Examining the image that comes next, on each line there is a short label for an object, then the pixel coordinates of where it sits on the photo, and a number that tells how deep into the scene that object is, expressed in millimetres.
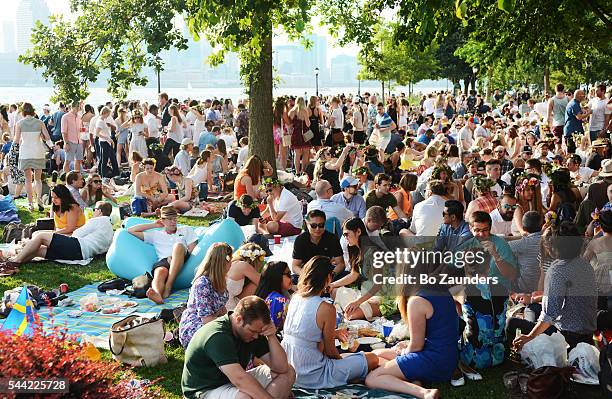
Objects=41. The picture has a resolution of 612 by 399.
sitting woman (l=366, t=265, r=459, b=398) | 5672
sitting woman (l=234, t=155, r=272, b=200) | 11516
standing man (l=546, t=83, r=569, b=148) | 17656
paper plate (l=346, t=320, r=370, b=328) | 7109
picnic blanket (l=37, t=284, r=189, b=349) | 7259
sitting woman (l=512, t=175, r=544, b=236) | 9047
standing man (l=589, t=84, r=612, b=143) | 16484
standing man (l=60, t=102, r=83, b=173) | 16828
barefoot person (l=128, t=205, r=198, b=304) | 8359
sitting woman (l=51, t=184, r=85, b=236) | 10234
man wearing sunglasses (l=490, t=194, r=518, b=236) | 8922
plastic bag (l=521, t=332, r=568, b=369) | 5977
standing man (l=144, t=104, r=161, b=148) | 18641
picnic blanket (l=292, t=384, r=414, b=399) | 5711
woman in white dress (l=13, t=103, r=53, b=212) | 13008
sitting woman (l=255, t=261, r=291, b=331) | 6441
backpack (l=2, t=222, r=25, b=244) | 10867
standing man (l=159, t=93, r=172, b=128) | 20312
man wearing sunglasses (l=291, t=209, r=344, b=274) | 8070
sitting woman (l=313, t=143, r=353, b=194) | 12453
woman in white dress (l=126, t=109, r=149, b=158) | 17062
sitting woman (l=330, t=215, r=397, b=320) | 7406
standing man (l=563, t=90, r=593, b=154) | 16656
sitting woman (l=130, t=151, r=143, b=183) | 14047
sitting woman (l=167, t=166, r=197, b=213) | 12984
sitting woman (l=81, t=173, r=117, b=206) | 12695
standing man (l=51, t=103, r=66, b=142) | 18688
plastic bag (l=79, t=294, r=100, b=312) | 7938
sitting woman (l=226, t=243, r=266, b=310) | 6949
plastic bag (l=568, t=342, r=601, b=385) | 5848
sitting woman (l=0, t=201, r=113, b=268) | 9711
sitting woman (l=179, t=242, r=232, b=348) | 6336
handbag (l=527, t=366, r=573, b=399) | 5500
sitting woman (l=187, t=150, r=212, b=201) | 14031
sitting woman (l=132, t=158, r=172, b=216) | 12703
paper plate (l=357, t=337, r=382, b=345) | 6707
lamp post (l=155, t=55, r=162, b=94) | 14423
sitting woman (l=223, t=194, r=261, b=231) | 10422
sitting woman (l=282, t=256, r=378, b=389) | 5809
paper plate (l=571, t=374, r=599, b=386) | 5816
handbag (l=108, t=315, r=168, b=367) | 6367
